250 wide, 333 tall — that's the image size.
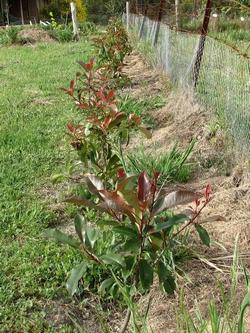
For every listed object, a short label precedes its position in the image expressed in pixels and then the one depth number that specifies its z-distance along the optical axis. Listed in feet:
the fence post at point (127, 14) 59.62
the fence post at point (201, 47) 18.99
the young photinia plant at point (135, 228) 6.24
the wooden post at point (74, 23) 57.98
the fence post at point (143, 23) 41.13
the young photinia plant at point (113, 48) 26.50
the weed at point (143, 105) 19.08
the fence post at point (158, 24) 31.53
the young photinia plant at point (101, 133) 10.48
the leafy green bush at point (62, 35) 56.65
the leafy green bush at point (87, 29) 61.16
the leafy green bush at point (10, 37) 53.83
